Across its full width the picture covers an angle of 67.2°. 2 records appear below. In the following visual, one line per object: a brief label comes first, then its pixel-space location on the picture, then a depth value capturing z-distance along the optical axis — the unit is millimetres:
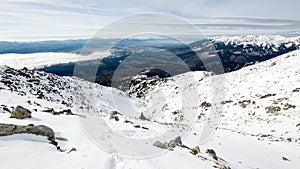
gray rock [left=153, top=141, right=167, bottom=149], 13234
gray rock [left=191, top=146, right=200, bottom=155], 13862
